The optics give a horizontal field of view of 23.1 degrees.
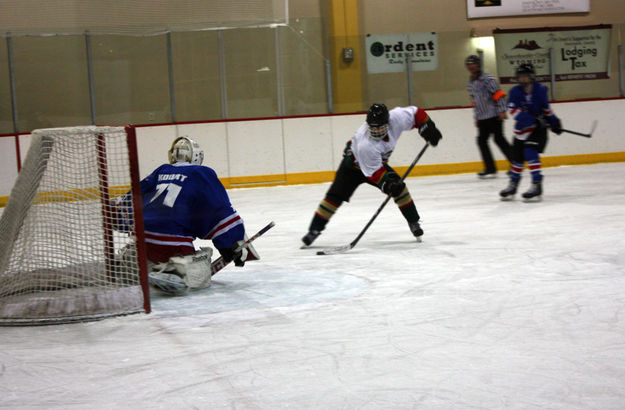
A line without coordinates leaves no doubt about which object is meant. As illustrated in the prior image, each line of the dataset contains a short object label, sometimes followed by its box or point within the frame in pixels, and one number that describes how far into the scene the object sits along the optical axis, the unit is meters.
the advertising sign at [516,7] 21.54
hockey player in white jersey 9.28
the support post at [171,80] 18.09
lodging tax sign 19.07
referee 15.76
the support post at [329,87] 18.36
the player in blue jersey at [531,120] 12.71
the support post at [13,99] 17.27
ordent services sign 18.78
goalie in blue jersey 7.01
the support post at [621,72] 19.01
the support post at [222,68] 18.24
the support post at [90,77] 17.73
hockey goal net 6.32
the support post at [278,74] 18.32
